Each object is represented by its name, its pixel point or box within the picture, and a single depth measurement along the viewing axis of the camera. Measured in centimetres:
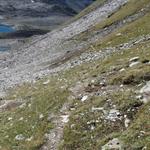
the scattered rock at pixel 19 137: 3018
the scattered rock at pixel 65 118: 3052
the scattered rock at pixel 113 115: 2806
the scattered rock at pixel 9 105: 4241
